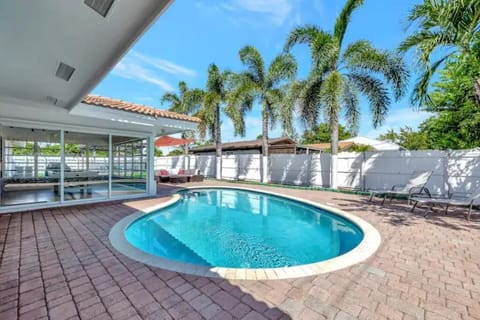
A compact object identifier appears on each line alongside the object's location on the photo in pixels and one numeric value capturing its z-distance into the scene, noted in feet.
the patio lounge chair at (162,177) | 53.92
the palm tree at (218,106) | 52.70
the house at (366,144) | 99.11
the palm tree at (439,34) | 20.01
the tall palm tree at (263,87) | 49.37
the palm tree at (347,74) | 37.50
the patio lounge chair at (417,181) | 34.39
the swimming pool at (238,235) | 15.81
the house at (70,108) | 8.54
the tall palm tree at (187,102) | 61.38
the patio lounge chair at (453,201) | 22.73
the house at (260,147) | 77.99
